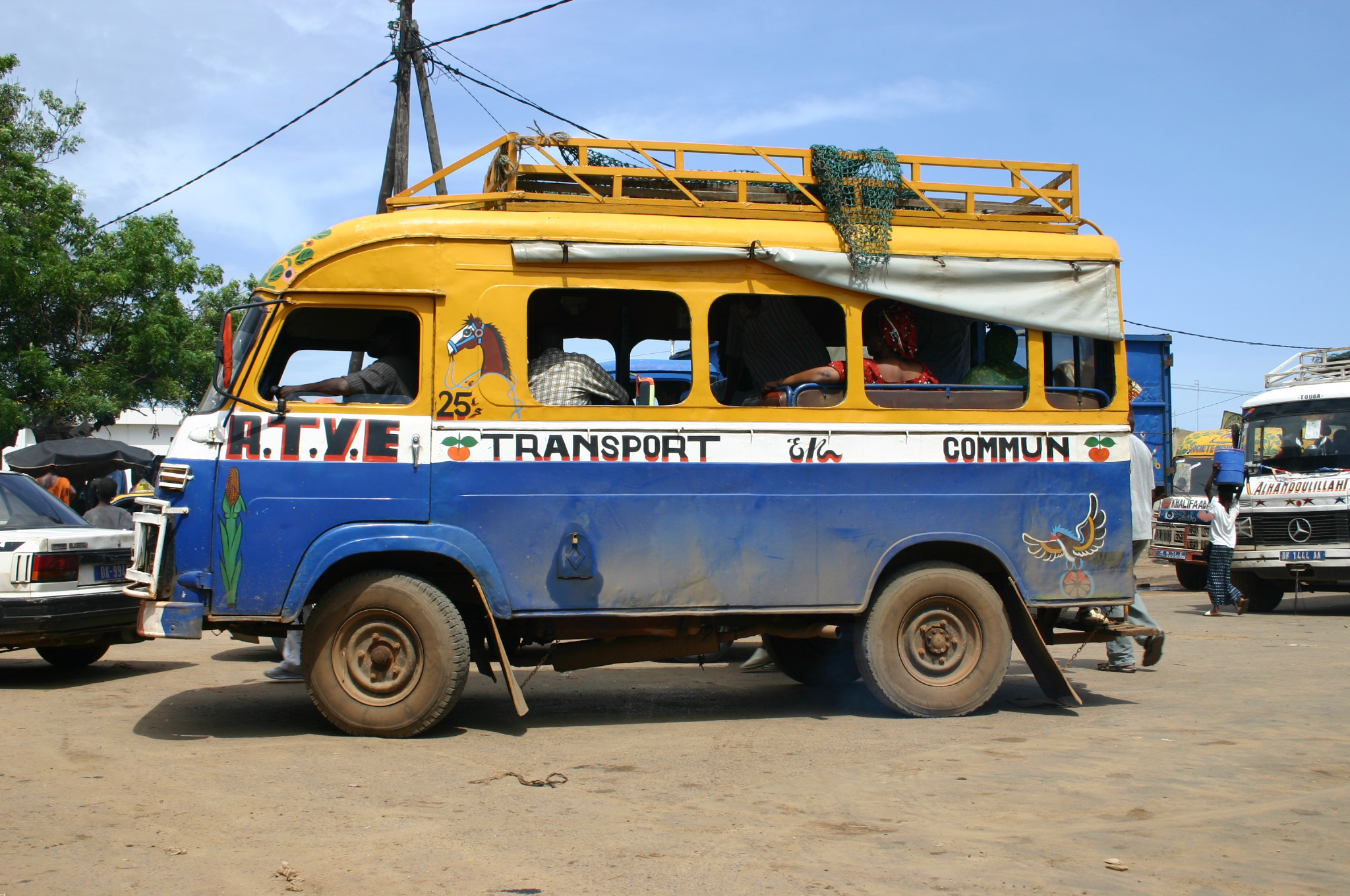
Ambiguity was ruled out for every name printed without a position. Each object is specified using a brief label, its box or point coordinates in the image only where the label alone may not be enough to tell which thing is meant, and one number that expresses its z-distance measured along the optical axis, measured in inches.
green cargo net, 258.5
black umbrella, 599.5
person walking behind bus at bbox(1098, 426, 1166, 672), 289.6
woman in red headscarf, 257.4
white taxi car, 293.1
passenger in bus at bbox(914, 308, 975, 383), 275.6
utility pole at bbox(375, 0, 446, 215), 593.3
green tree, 708.7
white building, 1392.7
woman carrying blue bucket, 514.0
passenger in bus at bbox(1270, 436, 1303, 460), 549.6
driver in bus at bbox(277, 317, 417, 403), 238.7
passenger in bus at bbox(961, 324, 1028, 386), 269.6
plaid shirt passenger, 243.8
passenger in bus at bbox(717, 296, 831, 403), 264.8
